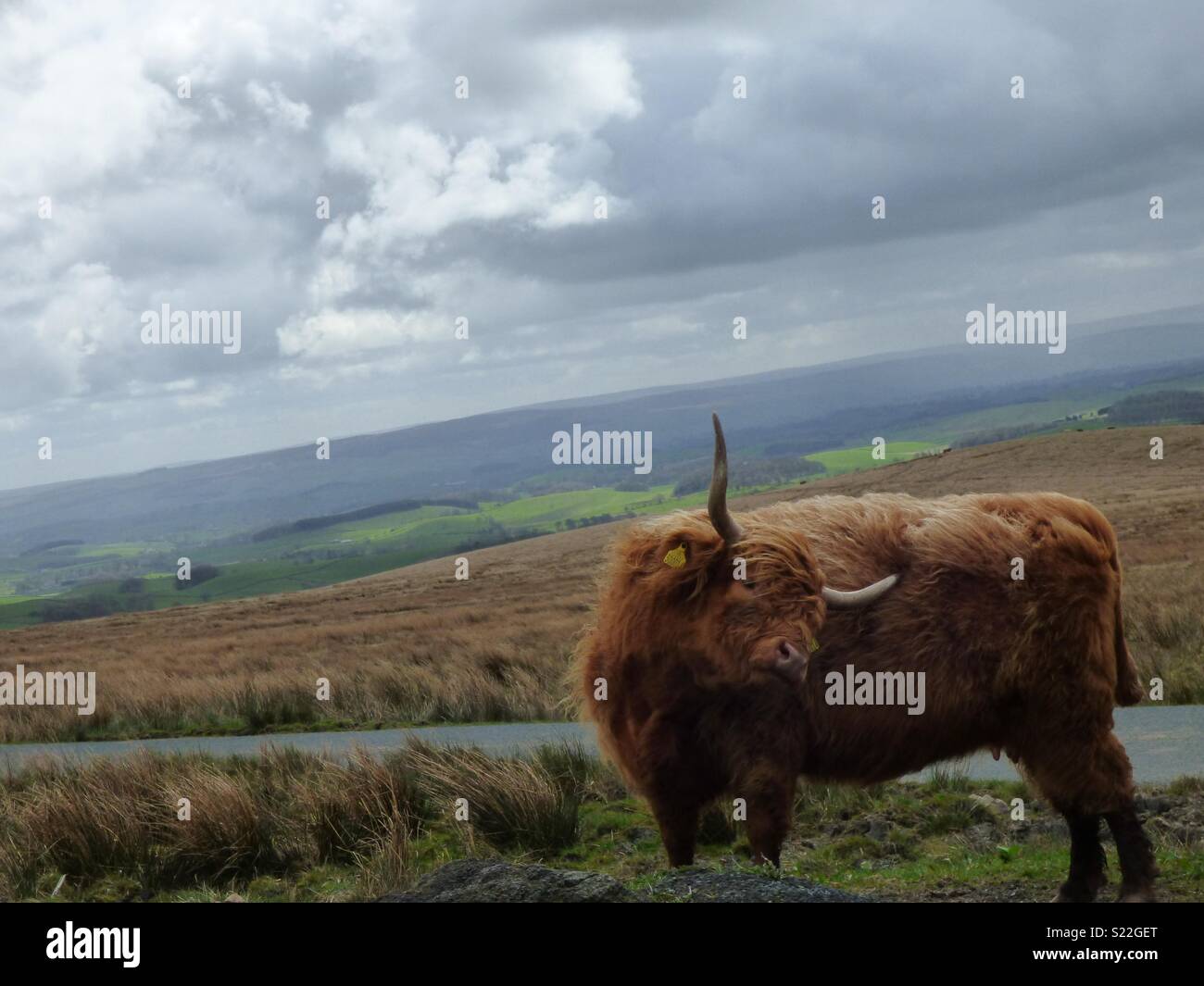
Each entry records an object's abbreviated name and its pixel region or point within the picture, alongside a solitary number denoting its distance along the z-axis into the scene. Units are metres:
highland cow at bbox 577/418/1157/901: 6.03
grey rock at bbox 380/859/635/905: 5.51
